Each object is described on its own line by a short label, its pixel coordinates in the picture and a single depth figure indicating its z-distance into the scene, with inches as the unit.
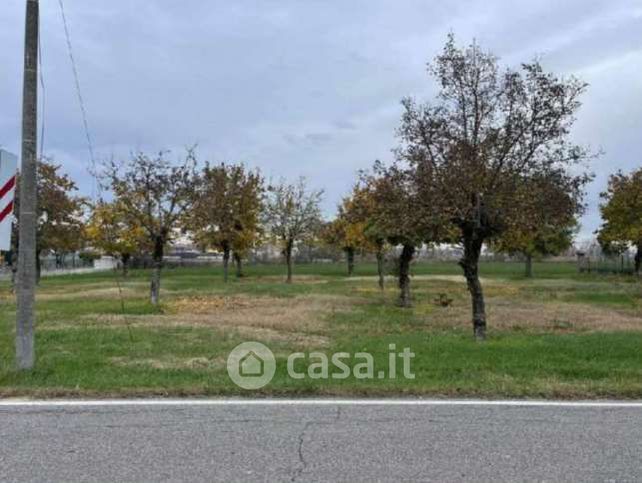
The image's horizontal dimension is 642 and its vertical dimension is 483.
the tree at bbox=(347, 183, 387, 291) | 615.1
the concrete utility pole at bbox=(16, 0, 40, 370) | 327.0
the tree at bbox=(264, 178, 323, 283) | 1955.0
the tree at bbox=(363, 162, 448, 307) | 487.8
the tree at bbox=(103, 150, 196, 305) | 868.0
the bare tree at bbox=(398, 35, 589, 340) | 482.9
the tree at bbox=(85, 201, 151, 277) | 957.2
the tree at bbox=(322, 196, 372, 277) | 1738.6
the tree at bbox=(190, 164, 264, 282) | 1700.3
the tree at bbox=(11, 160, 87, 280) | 1456.7
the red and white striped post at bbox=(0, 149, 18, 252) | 326.6
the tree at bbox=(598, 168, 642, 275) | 1203.2
